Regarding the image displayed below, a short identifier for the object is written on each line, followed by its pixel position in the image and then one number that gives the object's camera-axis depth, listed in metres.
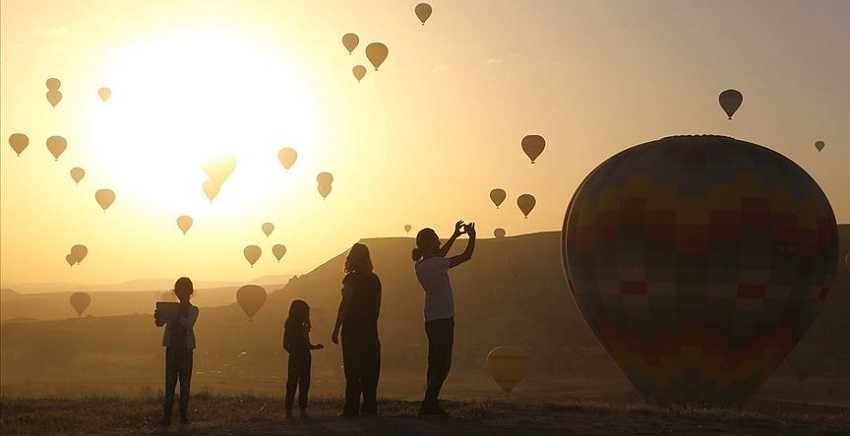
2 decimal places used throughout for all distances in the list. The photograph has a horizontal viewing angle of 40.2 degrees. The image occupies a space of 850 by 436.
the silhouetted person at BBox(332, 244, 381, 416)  14.53
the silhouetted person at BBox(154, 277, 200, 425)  15.56
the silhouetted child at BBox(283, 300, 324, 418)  16.58
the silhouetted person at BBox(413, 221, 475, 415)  14.05
